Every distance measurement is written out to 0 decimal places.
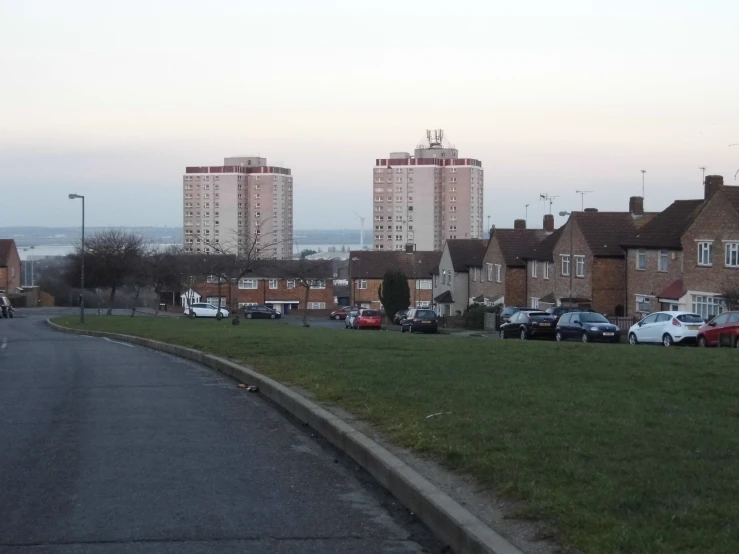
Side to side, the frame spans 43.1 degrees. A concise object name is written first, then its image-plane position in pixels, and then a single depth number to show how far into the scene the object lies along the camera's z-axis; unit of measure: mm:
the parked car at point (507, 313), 50844
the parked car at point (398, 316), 69312
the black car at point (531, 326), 40375
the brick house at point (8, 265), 94125
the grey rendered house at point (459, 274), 74238
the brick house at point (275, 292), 91250
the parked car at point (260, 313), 76875
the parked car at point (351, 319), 58556
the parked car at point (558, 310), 47650
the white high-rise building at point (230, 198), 162875
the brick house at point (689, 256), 43719
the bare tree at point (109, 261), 62781
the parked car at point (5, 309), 67875
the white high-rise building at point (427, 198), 162125
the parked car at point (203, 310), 68125
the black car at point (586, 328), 36406
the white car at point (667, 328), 32875
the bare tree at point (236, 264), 45250
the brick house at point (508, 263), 65875
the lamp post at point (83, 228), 51188
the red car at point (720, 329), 28944
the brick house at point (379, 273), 90938
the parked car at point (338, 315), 82750
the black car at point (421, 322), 51938
